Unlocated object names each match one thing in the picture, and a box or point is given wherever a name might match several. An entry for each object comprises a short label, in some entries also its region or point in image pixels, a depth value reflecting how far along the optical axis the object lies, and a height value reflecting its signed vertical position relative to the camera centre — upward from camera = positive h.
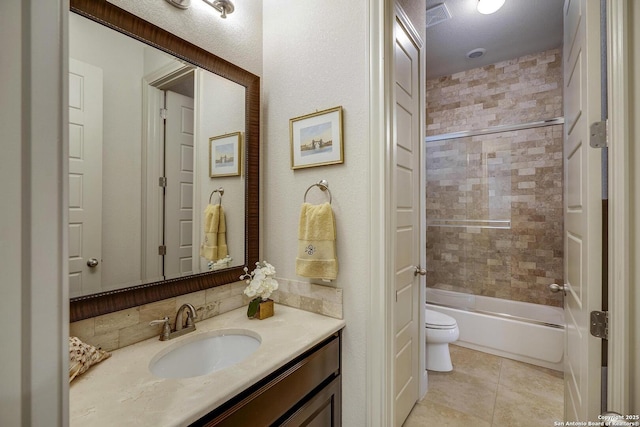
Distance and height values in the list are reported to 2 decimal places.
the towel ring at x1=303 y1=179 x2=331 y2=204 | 1.44 +0.15
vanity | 0.74 -0.51
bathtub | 2.27 -0.99
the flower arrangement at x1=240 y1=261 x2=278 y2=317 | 1.39 -0.36
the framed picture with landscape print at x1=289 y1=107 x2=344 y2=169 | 1.39 +0.39
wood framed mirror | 1.02 +0.30
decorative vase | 1.38 -0.47
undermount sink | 1.10 -0.58
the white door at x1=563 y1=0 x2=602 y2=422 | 0.96 -0.01
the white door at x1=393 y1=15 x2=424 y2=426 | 1.54 -0.06
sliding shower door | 2.74 +0.02
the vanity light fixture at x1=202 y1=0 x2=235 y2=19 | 1.39 +1.04
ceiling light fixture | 2.00 +1.49
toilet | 2.20 -0.98
